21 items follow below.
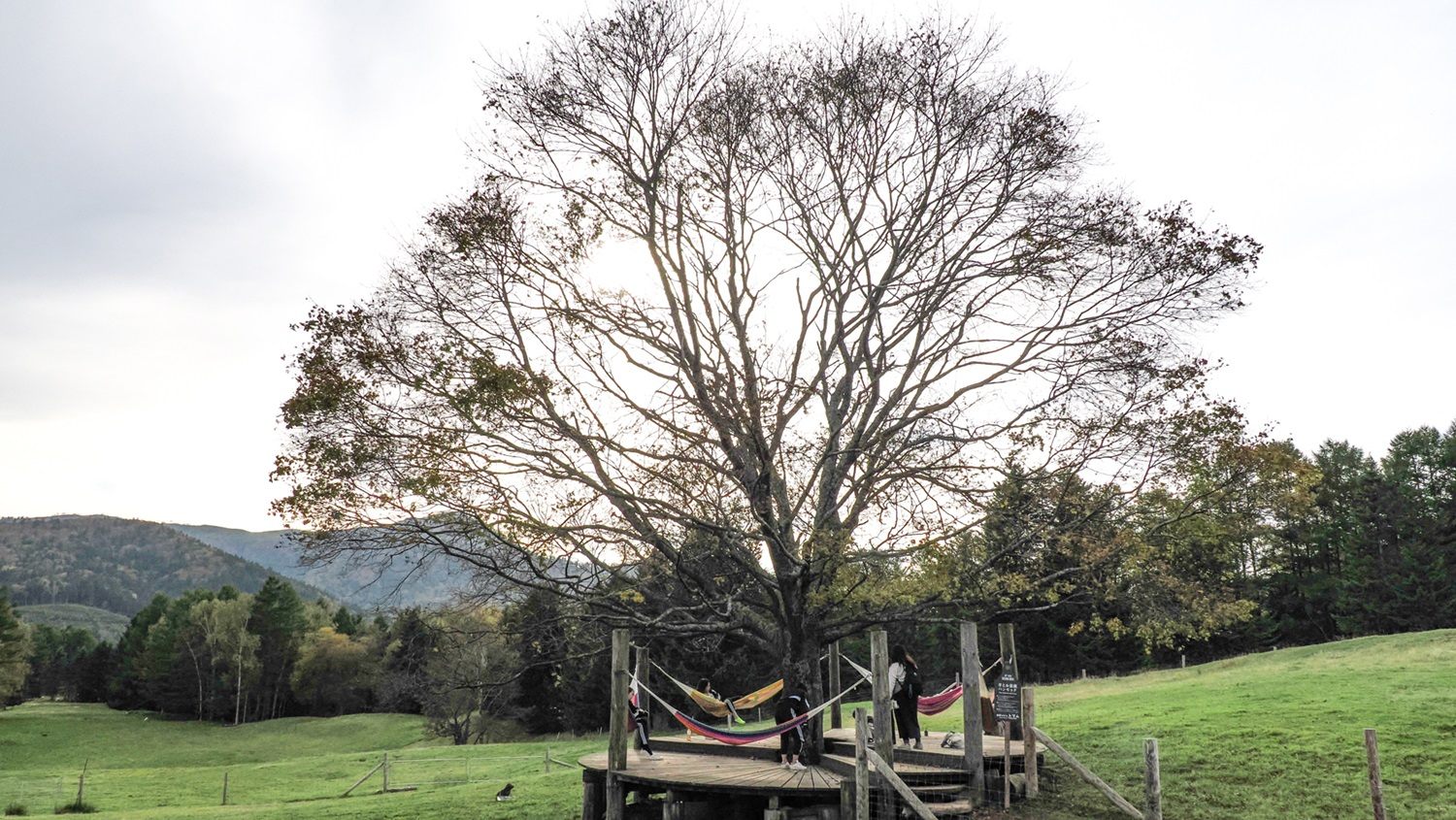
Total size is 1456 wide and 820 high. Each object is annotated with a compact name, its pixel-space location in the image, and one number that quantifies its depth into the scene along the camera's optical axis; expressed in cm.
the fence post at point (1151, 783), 1074
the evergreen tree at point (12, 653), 5888
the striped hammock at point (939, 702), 1456
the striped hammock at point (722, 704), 1452
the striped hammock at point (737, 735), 1161
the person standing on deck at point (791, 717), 1296
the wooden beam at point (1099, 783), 1166
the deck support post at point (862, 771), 1081
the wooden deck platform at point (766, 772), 1145
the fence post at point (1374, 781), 991
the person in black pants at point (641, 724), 1476
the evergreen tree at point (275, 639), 7081
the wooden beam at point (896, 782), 1047
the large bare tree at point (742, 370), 1234
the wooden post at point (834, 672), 1567
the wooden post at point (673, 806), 1230
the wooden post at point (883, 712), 1130
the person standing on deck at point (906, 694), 1406
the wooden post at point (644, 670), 1578
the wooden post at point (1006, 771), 1196
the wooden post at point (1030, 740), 1284
